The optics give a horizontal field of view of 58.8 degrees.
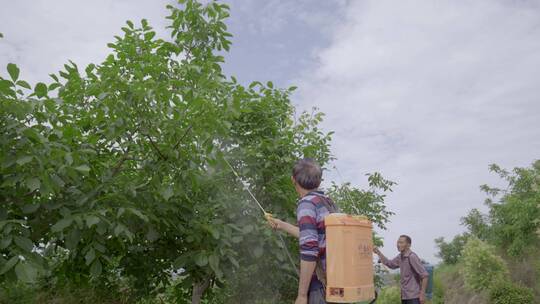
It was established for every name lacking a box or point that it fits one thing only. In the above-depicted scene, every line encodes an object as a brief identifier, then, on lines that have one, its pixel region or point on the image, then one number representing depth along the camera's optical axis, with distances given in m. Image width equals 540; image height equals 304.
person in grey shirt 6.84
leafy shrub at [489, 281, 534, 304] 12.20
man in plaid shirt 2.81
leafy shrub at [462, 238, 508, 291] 14.40
